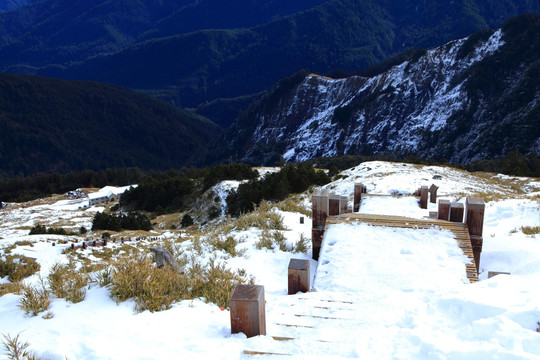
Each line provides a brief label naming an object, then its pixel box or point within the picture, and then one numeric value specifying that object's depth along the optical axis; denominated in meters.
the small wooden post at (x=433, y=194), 12.43
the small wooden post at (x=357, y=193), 12.20
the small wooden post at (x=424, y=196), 11.31
